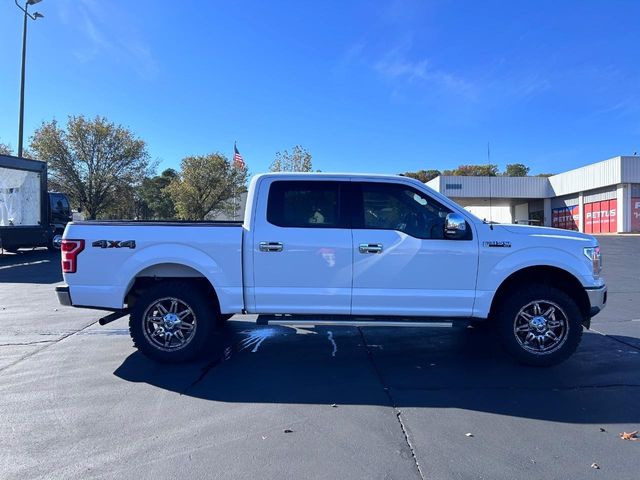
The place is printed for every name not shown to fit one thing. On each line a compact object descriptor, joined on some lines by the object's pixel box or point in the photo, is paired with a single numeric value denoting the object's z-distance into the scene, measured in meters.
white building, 37.94
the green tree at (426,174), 84.31
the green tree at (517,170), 96.69
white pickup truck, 5.29
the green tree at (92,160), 33.72
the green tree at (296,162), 38.74
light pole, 26.78
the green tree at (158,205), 49.28
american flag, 33.03
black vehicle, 17.83
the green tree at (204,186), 41.66
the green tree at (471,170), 83.94
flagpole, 40.17
